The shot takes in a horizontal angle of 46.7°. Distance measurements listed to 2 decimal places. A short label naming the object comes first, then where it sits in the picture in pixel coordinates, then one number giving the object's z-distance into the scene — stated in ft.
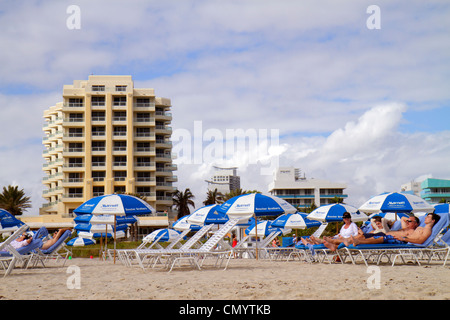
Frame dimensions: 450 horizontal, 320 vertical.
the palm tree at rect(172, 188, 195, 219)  250.98
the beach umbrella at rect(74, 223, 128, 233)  73.15
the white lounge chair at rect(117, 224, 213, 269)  35.91
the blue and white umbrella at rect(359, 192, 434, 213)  50.37
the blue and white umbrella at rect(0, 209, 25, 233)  53.72
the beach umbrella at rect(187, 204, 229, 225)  59.77
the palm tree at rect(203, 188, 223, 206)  266.77
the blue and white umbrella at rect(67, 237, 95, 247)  84.46
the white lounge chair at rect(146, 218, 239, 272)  36.17
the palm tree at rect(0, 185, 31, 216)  211.00
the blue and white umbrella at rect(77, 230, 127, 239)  88.96
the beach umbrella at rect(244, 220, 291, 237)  77.82
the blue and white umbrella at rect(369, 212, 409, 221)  71.87
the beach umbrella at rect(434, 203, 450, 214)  64.64
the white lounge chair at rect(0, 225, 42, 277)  32.58
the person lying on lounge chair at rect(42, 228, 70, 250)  46.68
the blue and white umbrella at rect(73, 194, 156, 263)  46.39
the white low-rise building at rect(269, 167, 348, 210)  310.65
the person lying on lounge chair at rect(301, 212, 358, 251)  40.42
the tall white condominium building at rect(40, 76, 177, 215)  209.97
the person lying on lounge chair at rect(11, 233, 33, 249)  44.75
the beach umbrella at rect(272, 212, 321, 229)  69.51
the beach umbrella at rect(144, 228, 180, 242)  74.89
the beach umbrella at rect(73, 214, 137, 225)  60.34
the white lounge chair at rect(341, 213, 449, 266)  37.52
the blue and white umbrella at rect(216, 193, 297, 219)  47.06
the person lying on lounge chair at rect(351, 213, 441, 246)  37.58
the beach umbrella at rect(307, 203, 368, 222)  58.80
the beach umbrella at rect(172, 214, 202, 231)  74.45
